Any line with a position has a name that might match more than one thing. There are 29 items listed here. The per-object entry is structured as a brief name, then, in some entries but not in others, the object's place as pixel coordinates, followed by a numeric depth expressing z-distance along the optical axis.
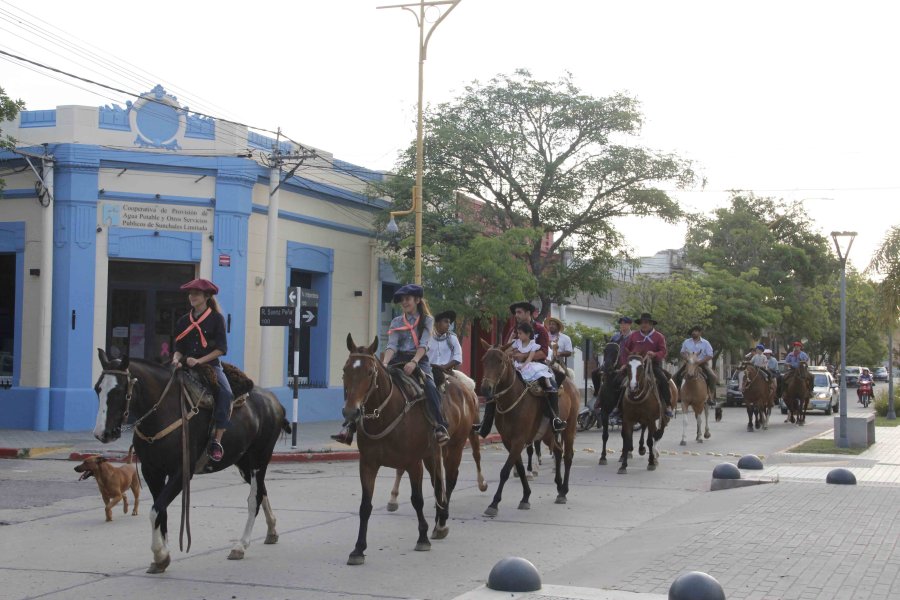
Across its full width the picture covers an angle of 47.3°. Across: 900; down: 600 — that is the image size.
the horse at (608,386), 17.66
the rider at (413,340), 9.92
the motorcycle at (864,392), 44.25
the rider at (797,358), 29.25
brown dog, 11.31
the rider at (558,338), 16.15
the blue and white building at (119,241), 22.64
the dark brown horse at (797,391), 29.16
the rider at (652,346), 17.05
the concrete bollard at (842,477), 13.93
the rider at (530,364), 12.73
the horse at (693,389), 22.73
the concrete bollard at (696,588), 6.47
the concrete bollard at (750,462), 15.39
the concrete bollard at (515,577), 7.31
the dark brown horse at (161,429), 8.26
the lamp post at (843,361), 19.98
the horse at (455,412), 11.15
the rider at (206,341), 9.08
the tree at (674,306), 40.12
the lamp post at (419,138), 22.86
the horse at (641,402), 16.56
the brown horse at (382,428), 8.89
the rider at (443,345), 11.54
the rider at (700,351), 22.80
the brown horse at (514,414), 11.83
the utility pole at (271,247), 24.31
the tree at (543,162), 28.88
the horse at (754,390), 26.89
